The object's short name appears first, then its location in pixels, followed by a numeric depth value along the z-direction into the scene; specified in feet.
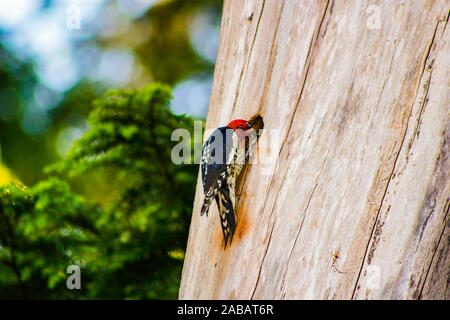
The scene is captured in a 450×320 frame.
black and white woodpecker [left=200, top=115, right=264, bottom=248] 8.41
